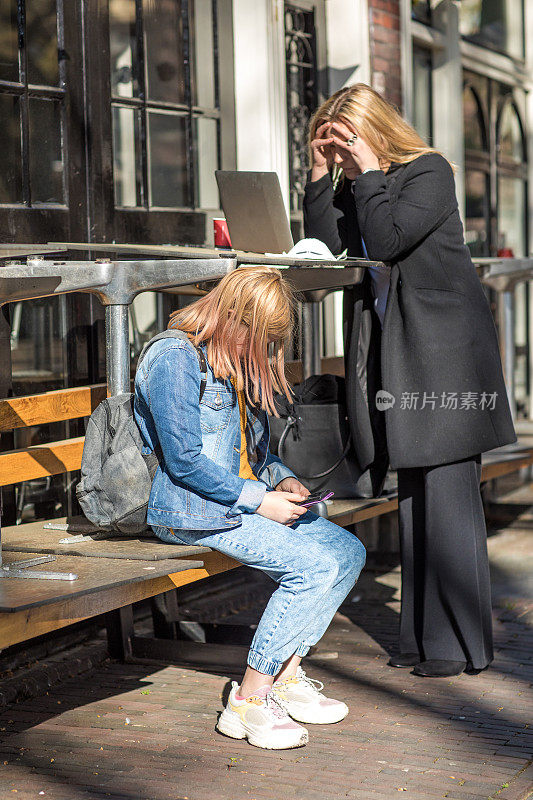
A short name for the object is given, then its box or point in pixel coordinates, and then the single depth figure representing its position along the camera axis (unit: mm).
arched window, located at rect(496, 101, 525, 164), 8570
